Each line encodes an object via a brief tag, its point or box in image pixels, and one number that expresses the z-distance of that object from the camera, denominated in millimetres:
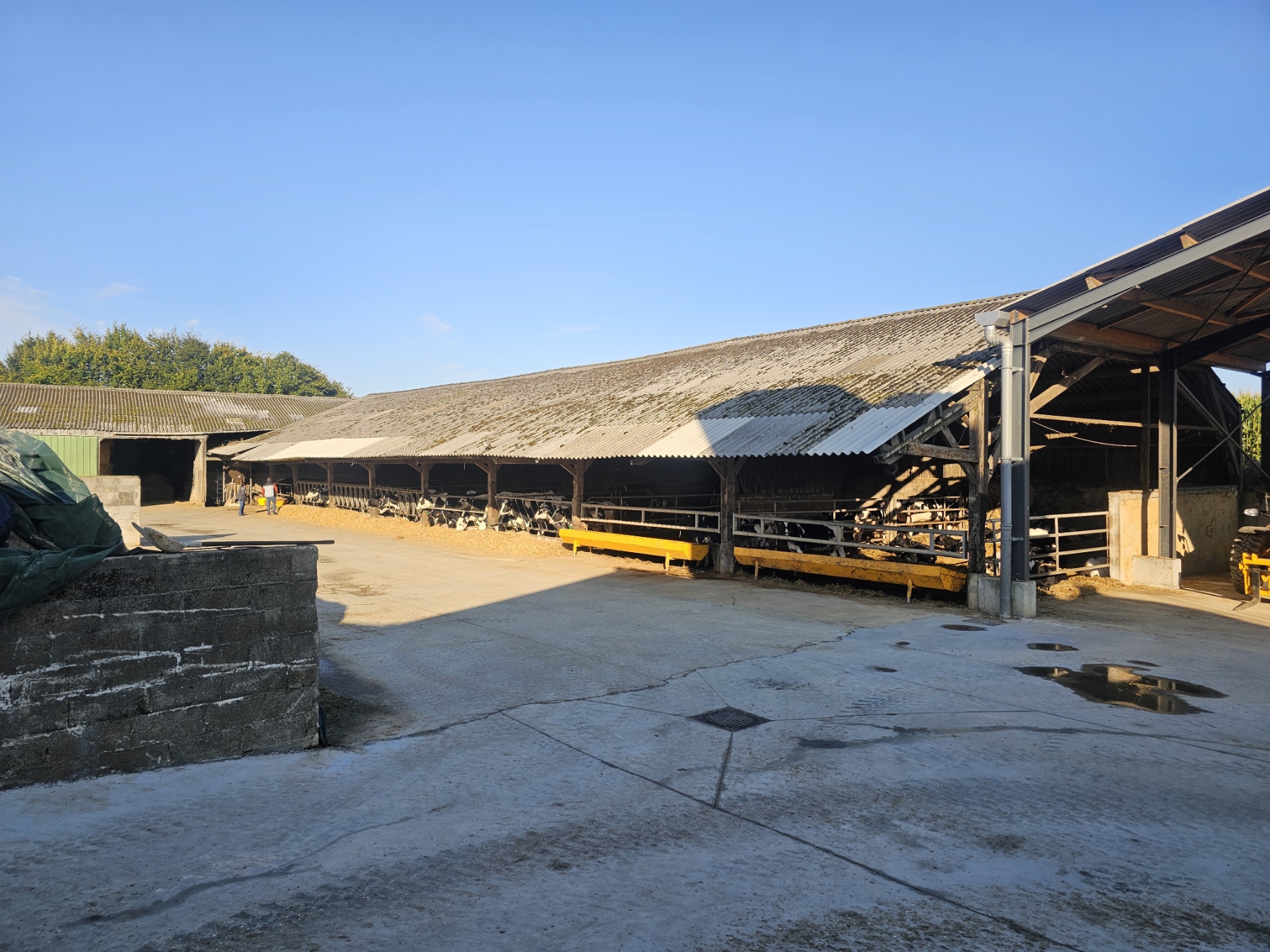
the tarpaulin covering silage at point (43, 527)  4656
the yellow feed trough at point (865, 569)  12648
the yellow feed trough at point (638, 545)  16188
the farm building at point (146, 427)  32438
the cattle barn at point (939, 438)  11930
